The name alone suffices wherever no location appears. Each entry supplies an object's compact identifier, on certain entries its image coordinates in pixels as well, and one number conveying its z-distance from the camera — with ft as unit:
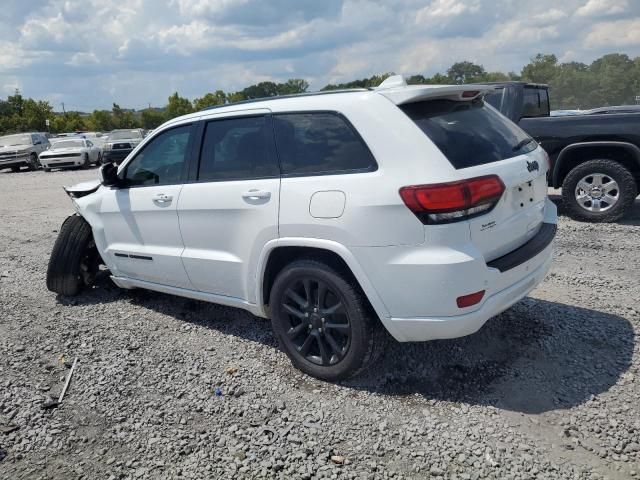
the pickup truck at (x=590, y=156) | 22.33
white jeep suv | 9.50
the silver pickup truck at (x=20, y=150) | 75.92
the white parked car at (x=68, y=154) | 72.95
